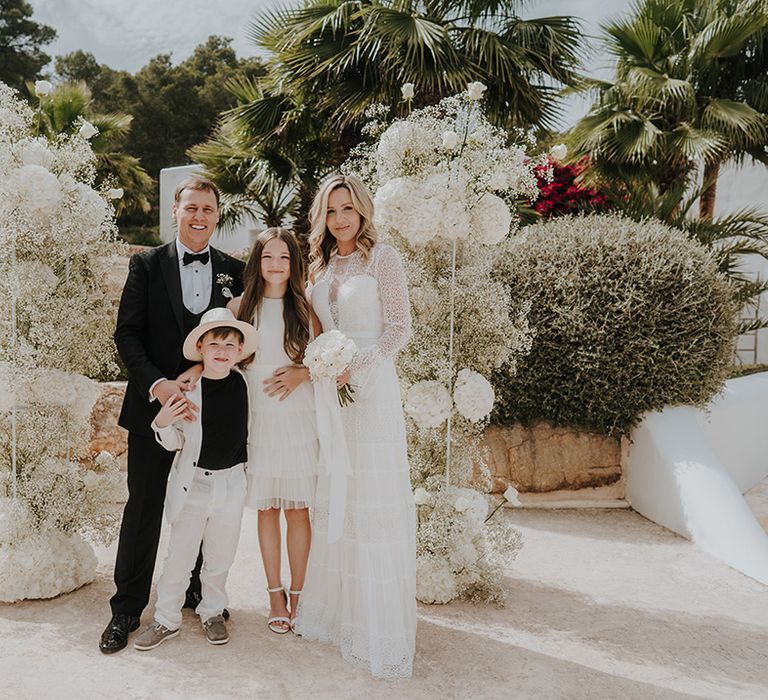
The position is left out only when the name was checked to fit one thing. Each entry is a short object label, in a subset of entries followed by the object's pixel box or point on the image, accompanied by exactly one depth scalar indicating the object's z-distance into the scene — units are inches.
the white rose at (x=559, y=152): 149.0
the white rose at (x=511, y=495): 164.2
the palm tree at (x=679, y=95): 411.8
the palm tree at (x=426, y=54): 331.3
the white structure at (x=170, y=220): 745.6
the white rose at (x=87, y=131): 156.3
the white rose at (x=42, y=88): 153.6
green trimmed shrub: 236.2
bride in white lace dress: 134.2
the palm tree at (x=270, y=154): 419.8
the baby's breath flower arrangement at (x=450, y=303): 156.6
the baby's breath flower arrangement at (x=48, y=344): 154.2
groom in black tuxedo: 142.7
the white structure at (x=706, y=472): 199.3
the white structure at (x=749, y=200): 555.2
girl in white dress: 141.1
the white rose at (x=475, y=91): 151.1
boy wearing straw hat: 137.3
